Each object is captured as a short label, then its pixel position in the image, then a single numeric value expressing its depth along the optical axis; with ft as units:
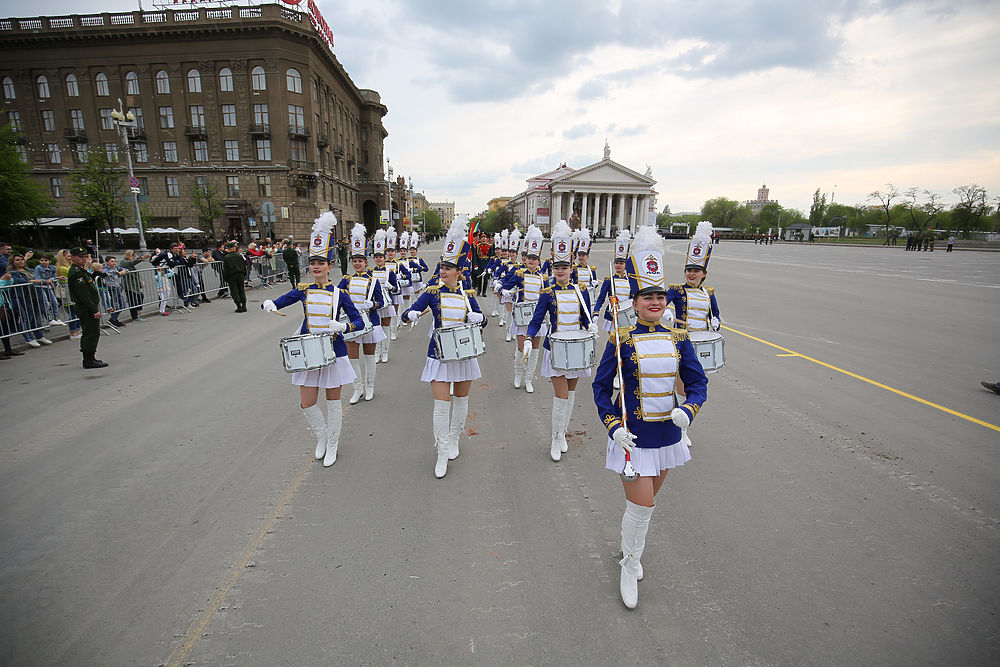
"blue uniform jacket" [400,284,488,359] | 17.54
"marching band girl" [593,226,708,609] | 10.57
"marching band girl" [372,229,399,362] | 31.32
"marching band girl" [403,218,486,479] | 16.48
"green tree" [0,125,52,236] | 86.22
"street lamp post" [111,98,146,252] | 64.01
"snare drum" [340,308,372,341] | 20.99
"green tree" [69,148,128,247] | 100.13
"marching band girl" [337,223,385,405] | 23.47
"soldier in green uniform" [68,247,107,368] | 28.12
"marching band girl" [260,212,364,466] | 16.89
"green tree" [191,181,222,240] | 145.79
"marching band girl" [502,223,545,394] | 27.83
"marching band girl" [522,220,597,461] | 17.43
